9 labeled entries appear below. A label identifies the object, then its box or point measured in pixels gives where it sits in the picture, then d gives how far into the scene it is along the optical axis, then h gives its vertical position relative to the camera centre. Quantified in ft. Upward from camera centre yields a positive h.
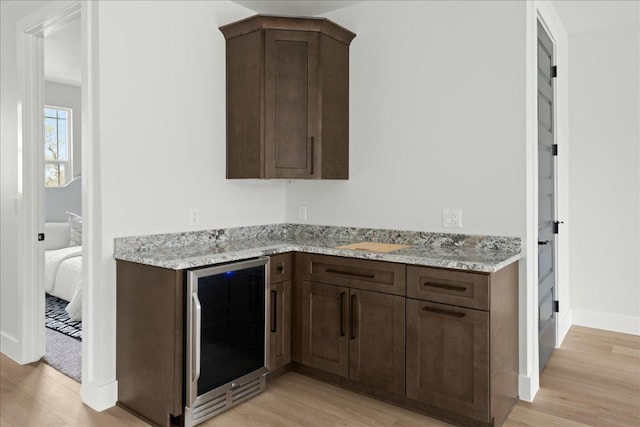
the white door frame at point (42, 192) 8.40 +0.24
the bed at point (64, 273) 13.00 -2.17
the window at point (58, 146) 20.25 +2.70
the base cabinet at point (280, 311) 9.33 -2.25
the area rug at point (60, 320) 12.34 -3.40
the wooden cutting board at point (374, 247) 9.27 -0.91
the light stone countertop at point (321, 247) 7.81 -0.89
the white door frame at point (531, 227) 8.75 -0.47
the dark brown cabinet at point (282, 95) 9.93 +2.48
